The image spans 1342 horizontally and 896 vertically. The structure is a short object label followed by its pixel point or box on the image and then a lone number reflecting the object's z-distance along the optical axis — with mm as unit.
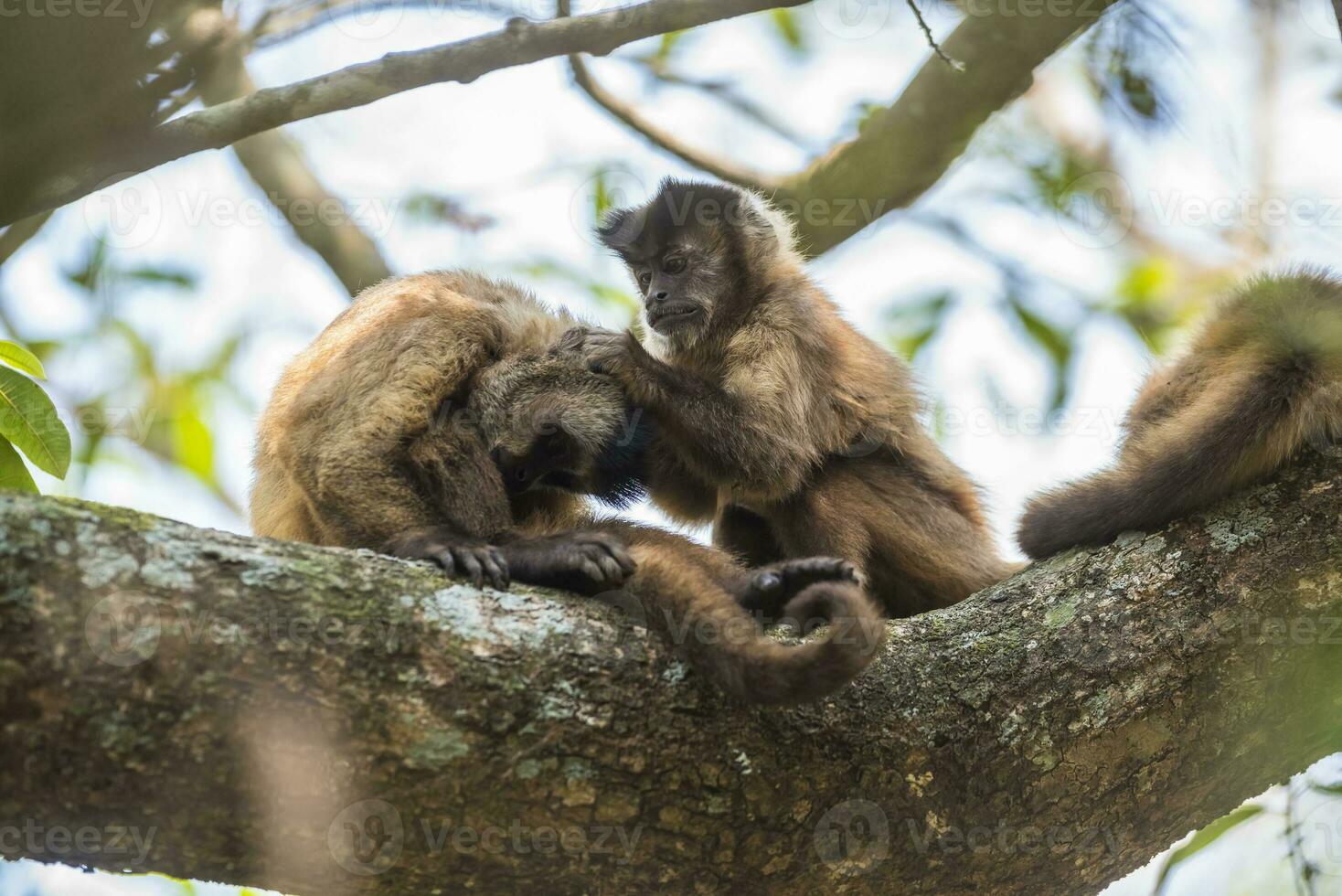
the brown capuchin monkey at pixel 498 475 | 8102
